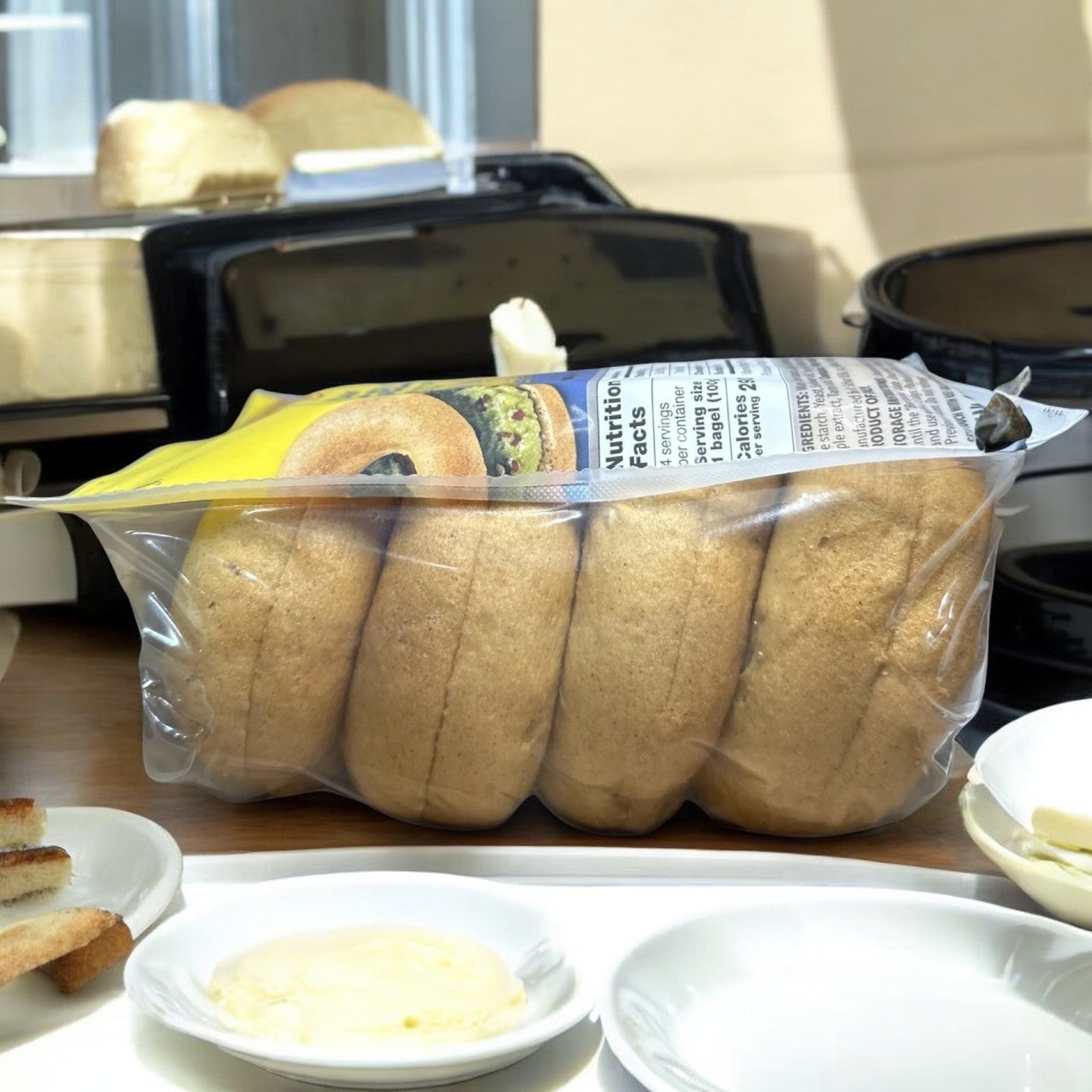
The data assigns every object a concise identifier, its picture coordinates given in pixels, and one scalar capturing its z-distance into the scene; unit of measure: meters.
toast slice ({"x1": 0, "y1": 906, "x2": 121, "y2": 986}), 0.39
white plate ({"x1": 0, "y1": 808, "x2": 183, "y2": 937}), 0.45
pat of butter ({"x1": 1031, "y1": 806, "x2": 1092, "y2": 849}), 0.44
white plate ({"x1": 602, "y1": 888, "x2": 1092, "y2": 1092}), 0.37
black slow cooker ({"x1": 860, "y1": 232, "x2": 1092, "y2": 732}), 0.59
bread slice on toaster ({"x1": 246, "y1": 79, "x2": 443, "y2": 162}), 0.99
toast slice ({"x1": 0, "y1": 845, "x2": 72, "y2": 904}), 0.44
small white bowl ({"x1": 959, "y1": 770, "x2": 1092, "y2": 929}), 0.44
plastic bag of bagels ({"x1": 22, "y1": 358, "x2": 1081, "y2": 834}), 0.49
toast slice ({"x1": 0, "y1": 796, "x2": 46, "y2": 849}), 0.47
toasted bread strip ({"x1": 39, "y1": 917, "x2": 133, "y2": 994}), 0.41
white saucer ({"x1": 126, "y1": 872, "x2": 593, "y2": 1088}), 0.35
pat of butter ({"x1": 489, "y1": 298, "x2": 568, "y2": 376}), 0.64
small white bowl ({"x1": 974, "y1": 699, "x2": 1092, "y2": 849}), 0.49
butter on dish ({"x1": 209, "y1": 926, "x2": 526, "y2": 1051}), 0.37
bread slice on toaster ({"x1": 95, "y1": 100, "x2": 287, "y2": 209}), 0.86
